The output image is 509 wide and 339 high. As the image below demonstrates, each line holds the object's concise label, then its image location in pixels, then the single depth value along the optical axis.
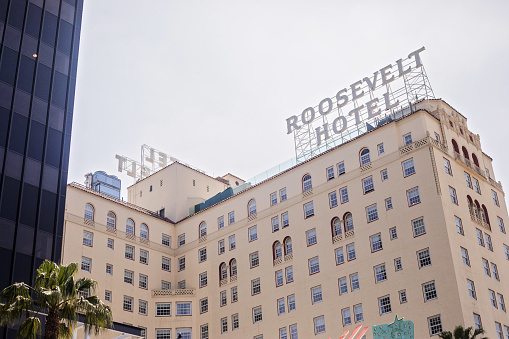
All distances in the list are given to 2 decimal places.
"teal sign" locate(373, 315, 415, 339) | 54.22
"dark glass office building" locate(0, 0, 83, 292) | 51.06
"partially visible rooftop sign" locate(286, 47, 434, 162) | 86.19
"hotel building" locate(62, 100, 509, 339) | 71.75
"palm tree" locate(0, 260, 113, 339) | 40.84
